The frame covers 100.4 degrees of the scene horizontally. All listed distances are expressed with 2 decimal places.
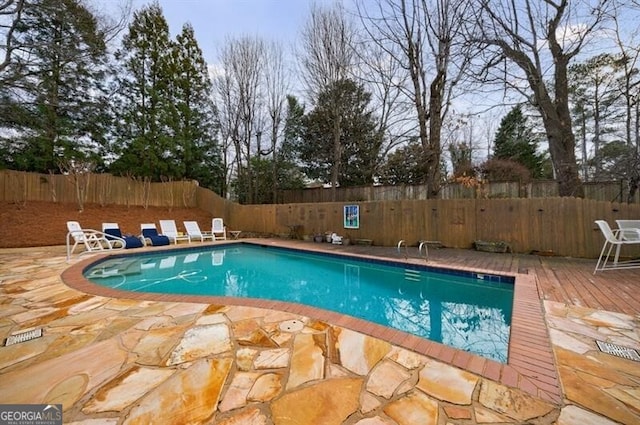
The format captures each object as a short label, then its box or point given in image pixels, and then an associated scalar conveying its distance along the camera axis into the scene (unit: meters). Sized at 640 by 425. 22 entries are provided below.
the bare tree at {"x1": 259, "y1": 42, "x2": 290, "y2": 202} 13.55
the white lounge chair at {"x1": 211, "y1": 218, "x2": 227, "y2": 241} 11.00
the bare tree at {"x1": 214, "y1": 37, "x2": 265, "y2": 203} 13.58
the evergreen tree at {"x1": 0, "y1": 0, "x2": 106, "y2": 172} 6.91
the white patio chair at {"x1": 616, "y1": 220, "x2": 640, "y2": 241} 4.91
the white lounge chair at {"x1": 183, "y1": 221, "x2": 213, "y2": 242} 10.25
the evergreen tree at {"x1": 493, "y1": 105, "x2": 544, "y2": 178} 15.30
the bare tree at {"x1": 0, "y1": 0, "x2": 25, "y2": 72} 6.56
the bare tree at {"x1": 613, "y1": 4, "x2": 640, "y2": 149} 5.74
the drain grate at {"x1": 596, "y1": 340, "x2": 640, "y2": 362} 2.02
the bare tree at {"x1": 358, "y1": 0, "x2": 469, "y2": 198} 7.45
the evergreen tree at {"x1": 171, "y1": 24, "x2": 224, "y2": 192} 14.97
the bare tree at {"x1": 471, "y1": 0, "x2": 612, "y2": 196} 6.55
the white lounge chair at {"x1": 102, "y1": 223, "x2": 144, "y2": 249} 7.86
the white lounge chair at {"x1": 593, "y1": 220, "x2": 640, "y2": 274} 4.34
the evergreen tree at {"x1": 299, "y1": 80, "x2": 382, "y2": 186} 12.97
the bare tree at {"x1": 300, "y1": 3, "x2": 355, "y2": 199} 10.88
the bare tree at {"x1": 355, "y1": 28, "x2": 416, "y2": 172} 9.84
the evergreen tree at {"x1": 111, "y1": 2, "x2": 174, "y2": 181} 13.55
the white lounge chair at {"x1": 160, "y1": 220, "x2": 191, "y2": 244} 9.77
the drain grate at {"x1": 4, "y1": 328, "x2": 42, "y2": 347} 2.27
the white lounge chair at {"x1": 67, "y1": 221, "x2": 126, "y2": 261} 6.65
